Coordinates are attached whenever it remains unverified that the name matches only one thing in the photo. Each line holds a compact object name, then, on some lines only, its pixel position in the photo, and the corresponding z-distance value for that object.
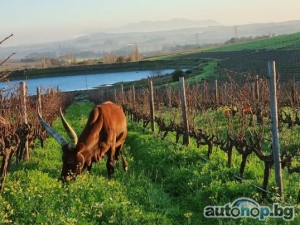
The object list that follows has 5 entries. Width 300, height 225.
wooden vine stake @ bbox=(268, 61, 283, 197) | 7.74
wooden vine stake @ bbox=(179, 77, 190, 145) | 12.84
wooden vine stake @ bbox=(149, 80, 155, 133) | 17.09
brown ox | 9.17
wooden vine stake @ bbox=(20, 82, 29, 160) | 13.18
